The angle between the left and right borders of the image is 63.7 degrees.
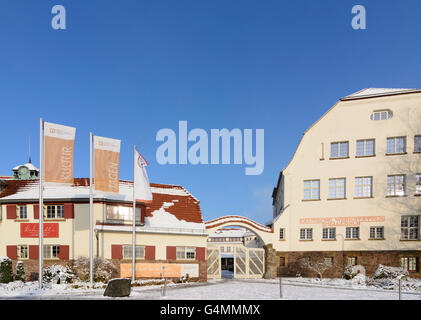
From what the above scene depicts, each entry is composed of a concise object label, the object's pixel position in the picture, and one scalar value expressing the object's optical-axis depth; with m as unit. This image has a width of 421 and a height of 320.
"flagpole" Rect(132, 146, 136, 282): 25.07
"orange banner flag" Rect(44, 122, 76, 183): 22.02
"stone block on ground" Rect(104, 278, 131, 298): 17.28
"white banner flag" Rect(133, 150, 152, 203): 26.11
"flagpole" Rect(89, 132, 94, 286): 23.48
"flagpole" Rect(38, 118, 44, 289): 20.77
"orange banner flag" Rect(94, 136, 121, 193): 24.58
